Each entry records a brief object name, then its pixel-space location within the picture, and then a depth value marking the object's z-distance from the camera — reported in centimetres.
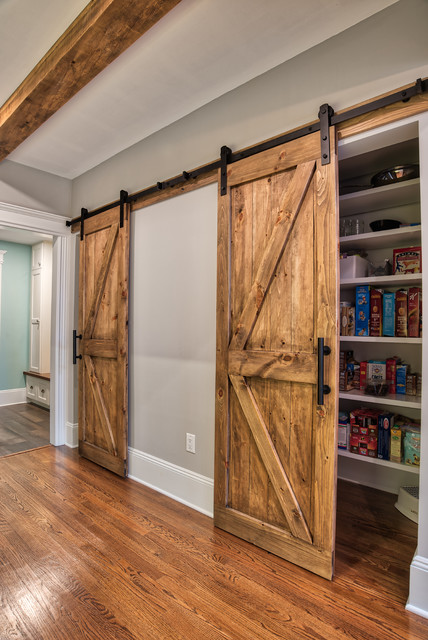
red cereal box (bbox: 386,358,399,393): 242
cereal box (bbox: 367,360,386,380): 250
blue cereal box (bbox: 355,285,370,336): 249
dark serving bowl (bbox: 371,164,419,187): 221
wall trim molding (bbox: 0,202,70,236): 322
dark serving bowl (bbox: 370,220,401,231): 243
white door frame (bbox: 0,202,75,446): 363
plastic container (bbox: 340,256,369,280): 248
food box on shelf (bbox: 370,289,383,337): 244
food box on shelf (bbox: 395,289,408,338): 231
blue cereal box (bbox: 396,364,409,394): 237
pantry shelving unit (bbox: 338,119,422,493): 227
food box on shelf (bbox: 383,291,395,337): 236
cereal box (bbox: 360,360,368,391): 259
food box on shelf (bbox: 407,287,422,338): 226
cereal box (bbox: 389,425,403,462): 227
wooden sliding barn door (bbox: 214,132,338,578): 175
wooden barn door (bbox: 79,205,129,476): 291
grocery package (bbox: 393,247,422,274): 234
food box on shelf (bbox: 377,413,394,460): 234
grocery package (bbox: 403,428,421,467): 218
